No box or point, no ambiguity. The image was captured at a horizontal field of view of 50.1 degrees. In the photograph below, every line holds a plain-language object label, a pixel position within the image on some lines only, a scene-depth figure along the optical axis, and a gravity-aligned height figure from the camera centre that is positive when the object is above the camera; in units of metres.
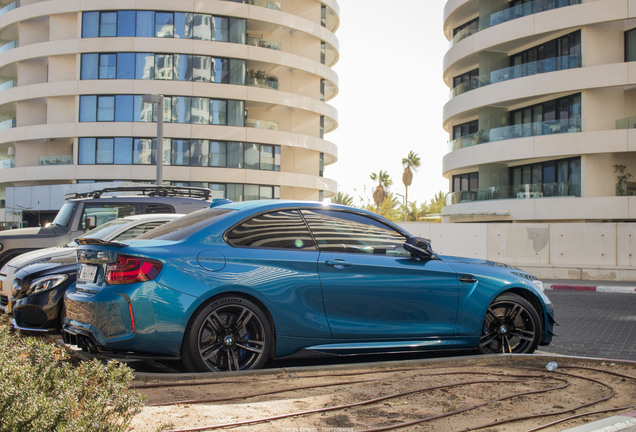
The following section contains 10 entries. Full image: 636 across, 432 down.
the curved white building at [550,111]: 35.69 +7.69
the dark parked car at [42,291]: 7.66 -0.64
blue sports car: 5.41 -0.46
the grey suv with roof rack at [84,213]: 11.52 +0.42
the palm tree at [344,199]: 93.24 +5.81
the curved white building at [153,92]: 47.72 +10.43
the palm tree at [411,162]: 92.75 +10.94
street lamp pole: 25.44 +4.42
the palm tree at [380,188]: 89.62 +7.36
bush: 3.15 -0.81
